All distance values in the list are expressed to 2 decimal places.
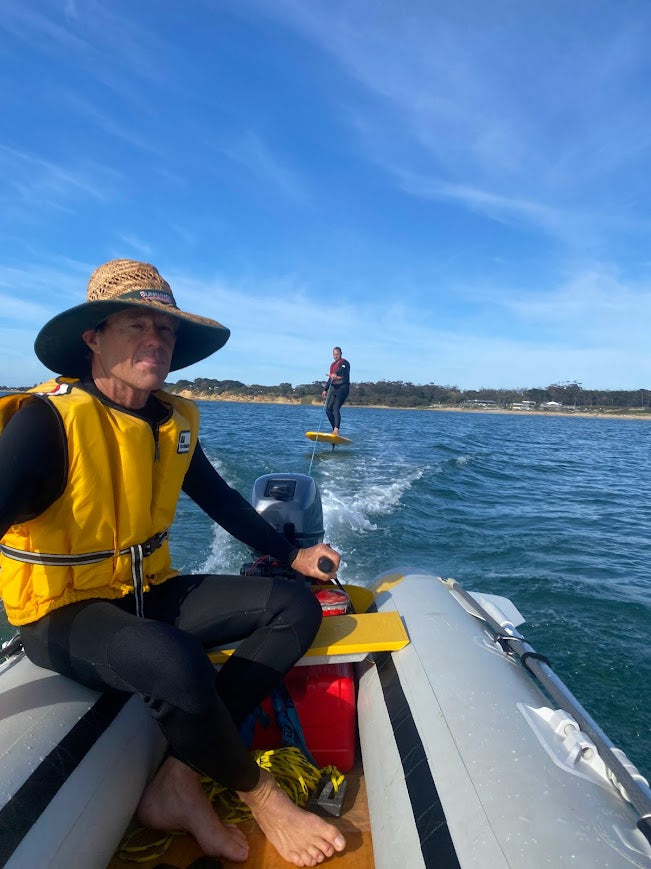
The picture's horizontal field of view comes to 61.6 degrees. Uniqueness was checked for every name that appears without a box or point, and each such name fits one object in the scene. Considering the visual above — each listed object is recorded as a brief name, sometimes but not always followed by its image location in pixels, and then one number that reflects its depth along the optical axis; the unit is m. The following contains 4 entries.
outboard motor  3.38
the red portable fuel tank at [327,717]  1.90
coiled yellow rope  1.53
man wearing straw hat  1.38
